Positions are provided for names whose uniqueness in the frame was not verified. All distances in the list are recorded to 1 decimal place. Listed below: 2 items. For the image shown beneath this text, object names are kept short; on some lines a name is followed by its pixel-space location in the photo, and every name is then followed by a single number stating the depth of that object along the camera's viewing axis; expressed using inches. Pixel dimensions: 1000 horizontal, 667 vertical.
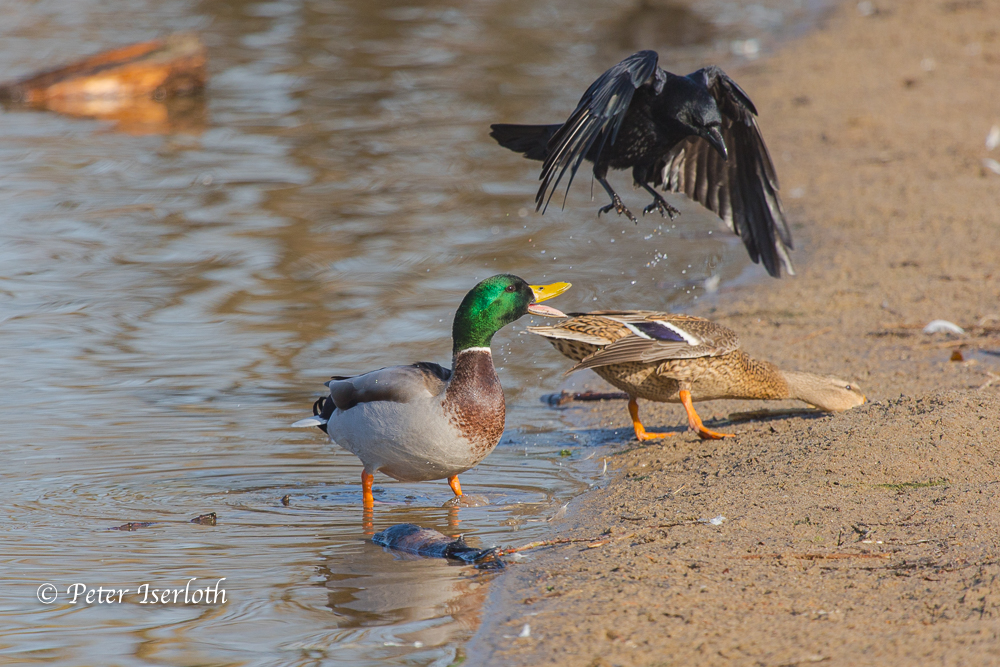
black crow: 402.6
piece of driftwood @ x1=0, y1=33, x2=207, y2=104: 1033.5
